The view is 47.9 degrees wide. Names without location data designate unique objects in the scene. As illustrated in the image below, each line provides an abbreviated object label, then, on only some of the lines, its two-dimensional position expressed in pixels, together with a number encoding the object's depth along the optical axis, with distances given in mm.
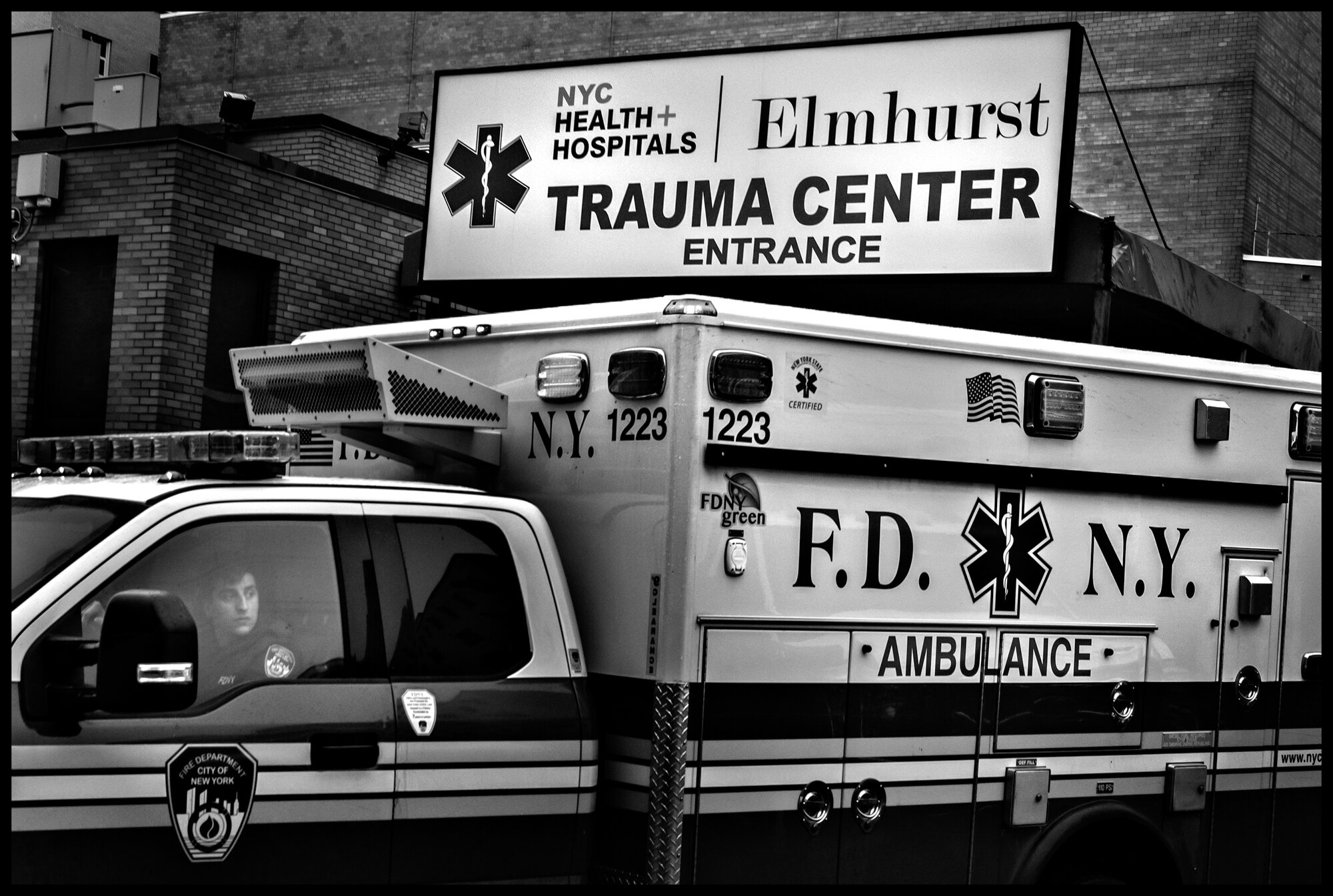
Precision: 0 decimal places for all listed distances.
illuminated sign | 9352
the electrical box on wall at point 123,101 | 18844
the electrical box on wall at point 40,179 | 13938
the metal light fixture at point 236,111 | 15953
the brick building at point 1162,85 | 22891
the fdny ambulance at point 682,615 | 4148
